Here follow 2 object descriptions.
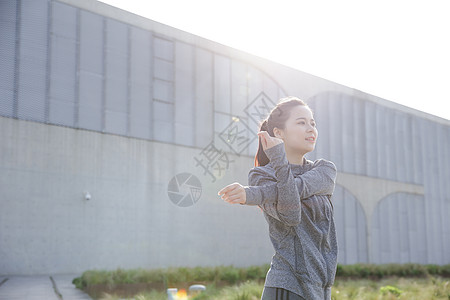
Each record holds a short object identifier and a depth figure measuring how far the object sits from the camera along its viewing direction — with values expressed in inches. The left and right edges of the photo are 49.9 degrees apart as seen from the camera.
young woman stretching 84.6
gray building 684.1
